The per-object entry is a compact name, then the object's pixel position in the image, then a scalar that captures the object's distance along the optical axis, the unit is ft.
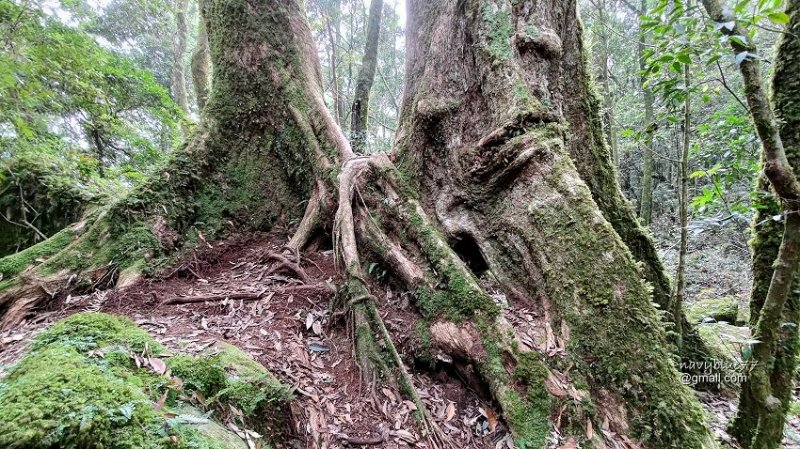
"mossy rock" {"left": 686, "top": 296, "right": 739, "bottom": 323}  21.93
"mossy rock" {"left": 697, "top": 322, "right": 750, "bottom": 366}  14.67
